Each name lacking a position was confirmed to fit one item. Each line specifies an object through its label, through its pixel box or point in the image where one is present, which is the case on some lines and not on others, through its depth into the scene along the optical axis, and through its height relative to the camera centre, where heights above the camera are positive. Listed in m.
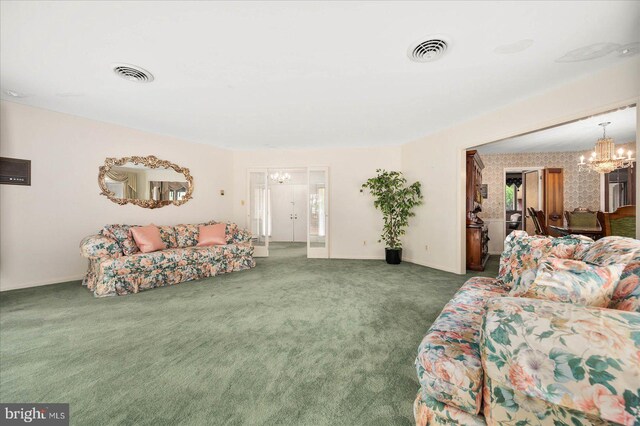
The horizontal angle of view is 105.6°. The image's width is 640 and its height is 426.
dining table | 3.45 -0.31
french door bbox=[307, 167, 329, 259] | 7.63 +0.07
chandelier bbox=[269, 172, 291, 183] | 8.10 +1.16
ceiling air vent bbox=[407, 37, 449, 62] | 2.03 +1.40
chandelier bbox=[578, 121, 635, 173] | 3.87 +0.85
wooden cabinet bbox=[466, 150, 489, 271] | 4.21 -0.28
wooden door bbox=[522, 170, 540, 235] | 5.84 +0.41
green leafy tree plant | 4.84 +0.16
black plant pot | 4.89 -0.92
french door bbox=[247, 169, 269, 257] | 5.85 -0.09
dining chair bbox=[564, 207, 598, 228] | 3.98 -0.16
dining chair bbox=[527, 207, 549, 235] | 3.81 -0.19
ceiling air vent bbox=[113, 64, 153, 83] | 2.39 +1.43
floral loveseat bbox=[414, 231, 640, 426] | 0.63 -0.47
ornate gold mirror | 4.08 +0.55
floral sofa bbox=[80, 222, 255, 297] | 3.18 -0.72
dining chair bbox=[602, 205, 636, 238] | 2.53 -0.14
